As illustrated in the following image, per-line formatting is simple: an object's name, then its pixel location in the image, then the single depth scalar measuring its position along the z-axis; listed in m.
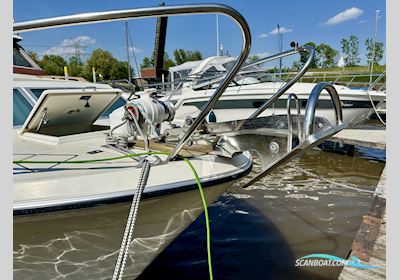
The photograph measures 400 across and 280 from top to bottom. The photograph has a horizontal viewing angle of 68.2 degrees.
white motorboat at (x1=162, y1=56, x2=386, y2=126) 7.36
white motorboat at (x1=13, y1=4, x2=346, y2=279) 1.78
